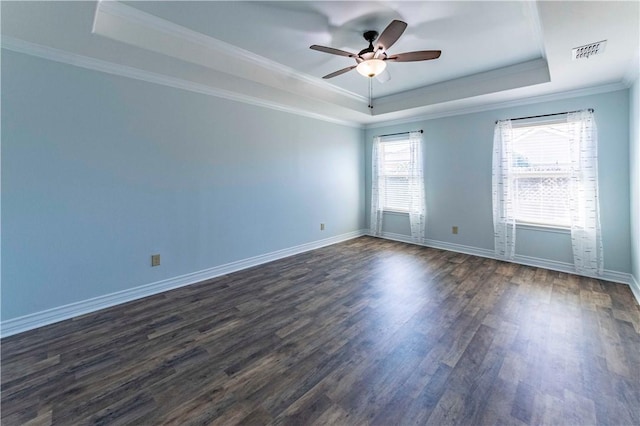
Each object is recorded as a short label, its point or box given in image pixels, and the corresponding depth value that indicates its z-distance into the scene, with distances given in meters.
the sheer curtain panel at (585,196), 3.36
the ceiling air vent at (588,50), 2.31
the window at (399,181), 5.05
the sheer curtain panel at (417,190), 5.02
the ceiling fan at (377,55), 2.30
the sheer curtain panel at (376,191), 5.67
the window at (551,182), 3.39
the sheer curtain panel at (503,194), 4.03
